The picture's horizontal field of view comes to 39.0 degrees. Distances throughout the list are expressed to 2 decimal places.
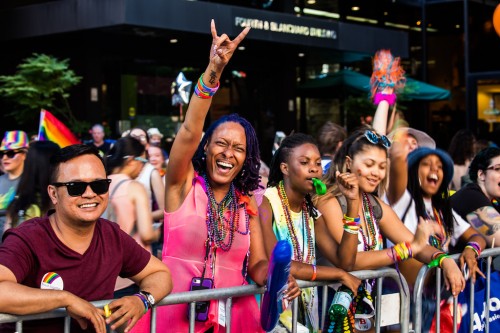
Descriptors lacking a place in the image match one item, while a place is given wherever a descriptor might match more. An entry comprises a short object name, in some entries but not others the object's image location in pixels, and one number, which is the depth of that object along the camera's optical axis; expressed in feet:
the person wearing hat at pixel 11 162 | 19.17
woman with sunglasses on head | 14.38
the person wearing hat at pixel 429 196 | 16.75
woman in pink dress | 11.81
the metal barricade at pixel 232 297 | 9.78
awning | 57.93
